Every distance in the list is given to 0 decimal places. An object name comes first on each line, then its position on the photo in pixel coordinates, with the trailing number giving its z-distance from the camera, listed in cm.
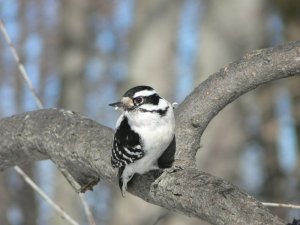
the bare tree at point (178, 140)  479
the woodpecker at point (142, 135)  580
